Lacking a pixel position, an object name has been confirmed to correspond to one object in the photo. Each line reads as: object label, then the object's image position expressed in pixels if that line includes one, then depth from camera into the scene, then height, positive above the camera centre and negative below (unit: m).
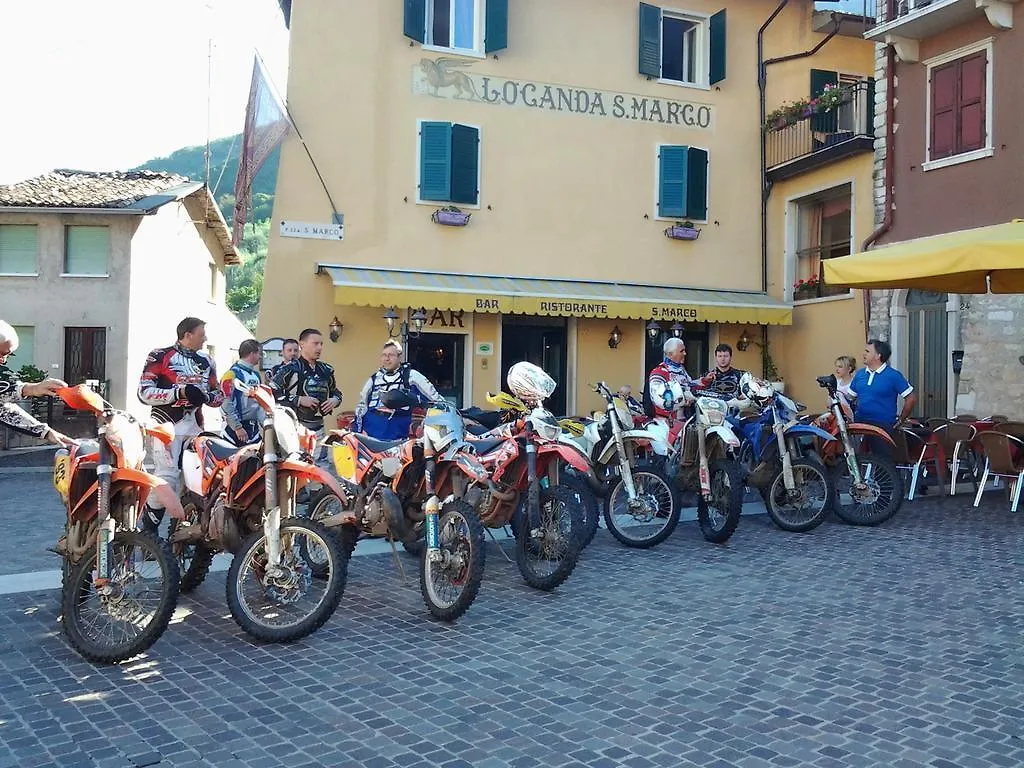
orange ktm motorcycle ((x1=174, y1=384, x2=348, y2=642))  4.43 -0.78
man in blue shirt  8.95 -0.07
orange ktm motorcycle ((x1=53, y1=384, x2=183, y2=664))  4.14 -0.81
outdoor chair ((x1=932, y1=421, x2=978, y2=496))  9.04 -0.59
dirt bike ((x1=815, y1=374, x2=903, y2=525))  7.92 -0.83
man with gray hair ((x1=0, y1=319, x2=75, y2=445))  4.08 -0.11
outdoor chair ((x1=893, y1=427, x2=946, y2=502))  9.30 -0.70
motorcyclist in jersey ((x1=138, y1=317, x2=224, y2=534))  6.09 -0.06
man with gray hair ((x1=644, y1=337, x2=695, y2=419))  7.53 -0.03
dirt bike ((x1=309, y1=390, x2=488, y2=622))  4.89 -0.72
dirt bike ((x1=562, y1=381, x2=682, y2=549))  6.88 -0.82
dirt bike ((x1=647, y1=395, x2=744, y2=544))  6.98 -0.67
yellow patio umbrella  7.53 +1.06
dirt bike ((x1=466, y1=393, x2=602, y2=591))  5.42 -0.70
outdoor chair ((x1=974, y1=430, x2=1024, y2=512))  8.56 -0.69
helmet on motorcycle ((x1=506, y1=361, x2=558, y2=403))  5.70 -0.03
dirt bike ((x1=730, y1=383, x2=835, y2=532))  7.57 -0.76
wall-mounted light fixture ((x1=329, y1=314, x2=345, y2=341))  14.63 +0.77
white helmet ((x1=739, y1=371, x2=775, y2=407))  7.68 -0.07
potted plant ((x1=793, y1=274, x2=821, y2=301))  16.61 +1.72
